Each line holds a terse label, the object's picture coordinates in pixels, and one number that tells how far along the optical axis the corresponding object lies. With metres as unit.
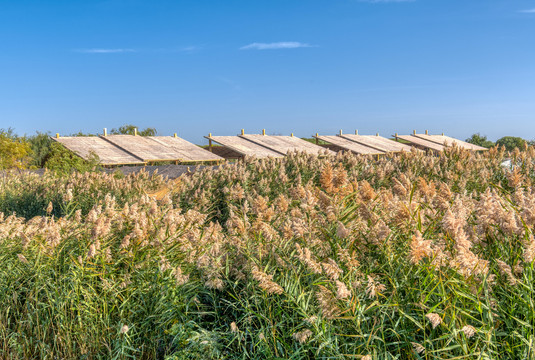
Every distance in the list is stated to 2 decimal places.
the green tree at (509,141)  37.40
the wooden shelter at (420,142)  32.59
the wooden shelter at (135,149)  19.01
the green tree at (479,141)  40.84
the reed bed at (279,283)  2.31
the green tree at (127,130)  37.30
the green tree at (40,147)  23.80
